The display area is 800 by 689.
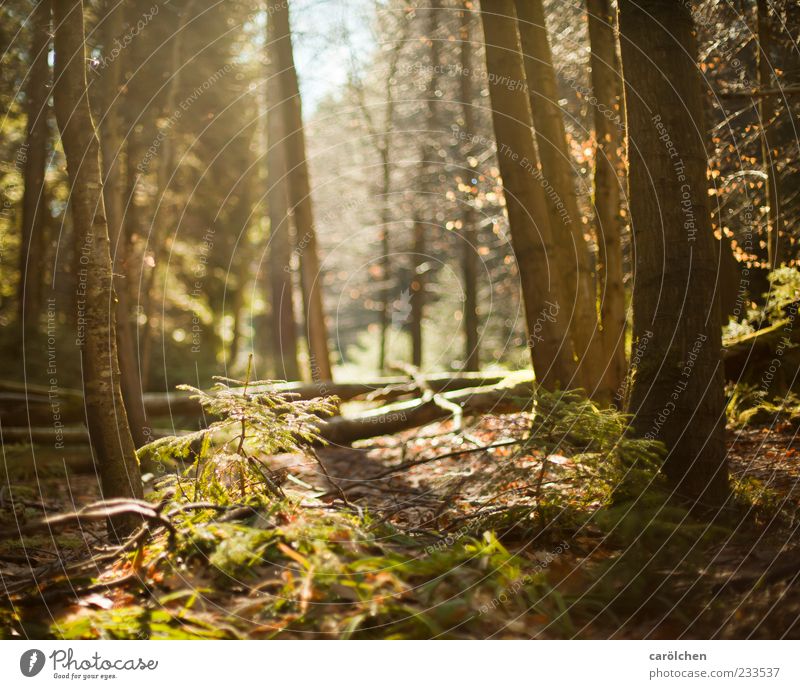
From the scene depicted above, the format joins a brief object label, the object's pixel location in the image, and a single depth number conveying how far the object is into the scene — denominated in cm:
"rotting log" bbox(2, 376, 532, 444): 855
